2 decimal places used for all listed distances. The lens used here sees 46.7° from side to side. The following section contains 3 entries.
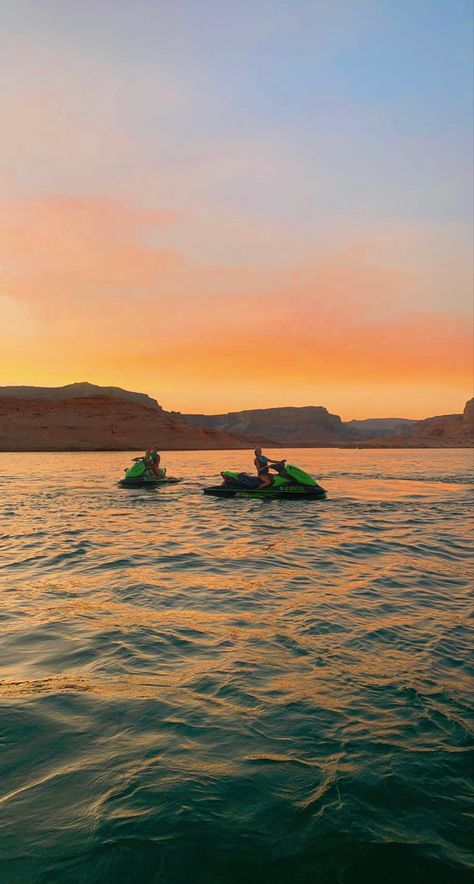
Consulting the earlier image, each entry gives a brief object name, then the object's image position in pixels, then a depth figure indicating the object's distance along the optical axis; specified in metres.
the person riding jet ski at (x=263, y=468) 20.70
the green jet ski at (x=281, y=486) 21.14
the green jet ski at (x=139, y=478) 25.48
